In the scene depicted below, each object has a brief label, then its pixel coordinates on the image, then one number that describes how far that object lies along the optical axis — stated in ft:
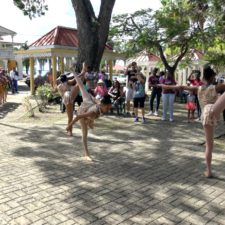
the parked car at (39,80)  55.85
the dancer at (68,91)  23.16
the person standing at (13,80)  59.07
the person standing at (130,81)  32.56
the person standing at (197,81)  30.10
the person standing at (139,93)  28.79
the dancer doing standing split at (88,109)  16.82
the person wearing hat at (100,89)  30.31
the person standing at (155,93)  33.05
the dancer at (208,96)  14.18
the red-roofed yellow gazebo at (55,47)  47.88
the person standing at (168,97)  29.07
